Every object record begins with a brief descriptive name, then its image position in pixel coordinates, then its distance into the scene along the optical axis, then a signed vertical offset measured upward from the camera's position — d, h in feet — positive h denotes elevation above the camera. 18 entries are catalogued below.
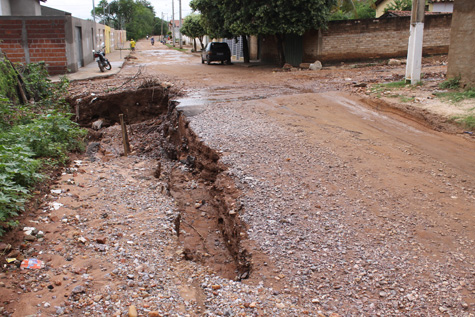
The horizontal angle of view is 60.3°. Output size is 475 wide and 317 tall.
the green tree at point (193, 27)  130.31 +11.40
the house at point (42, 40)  52.95 +2.69
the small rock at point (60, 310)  10.57 -6.32
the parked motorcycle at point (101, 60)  60.75 +0.28
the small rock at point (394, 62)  61.21 +0.40
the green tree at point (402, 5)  103.50 +14.80
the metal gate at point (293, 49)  68.23 +2.43
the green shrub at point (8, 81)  29.19 -1.49
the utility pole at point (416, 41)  36.50 +2.11
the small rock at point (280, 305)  10.93 -6.33
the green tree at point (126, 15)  261.44 +30.48
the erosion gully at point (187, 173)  16.49 -6.48
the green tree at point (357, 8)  80.49 +12.81
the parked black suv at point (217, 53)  79.46 +1.95
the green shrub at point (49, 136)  21.72 -4.21
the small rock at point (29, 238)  14.05 -5.92
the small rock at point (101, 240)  14.66 -6.25
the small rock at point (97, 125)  39.50 -5.95
